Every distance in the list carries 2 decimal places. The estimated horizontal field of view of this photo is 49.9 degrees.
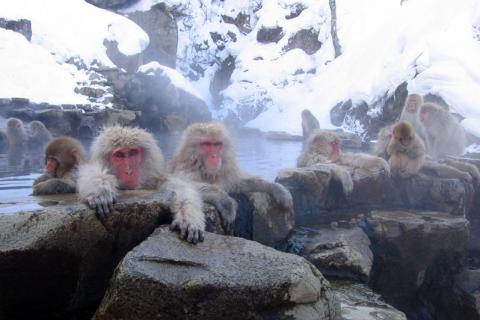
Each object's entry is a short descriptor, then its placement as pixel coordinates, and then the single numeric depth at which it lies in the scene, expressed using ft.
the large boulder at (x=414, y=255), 13.98
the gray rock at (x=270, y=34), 75.00
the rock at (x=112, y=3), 71.05
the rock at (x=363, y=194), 14.87
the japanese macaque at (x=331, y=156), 16.66
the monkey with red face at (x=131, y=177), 8.15
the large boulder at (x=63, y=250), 7.37
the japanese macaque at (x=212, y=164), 10.96
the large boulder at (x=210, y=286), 6.73
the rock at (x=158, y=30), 68.49
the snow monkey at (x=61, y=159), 11.42
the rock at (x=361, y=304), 9.08
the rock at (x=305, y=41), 72.43
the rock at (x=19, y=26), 48.42
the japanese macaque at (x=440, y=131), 23.09
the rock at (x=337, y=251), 12.05
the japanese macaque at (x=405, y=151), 16.70
